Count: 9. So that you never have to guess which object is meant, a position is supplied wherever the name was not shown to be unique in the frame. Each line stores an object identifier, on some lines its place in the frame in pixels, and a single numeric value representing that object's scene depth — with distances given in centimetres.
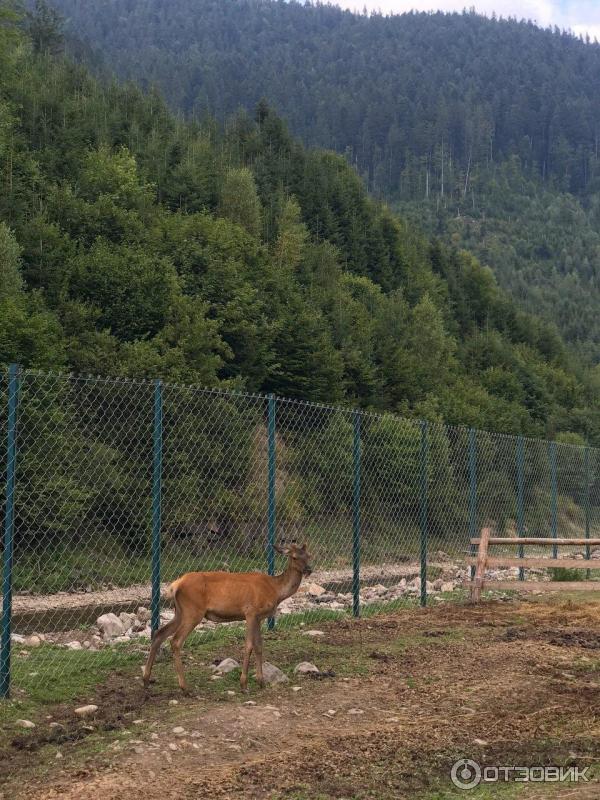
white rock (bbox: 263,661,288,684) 912
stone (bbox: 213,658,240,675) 954
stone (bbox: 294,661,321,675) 952
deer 862
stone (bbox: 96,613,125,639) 1430
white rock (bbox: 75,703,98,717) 782
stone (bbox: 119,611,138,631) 1500
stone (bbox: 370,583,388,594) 1944
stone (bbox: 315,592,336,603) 1782
